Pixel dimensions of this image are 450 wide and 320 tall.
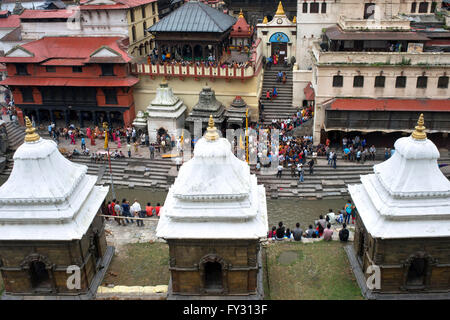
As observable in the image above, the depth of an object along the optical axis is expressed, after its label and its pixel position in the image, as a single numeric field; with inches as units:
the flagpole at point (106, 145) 1014.8
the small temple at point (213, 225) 504.1
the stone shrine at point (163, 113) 1222.3
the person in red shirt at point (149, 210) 868.6
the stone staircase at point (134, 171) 1098.7
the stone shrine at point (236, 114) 1214.3
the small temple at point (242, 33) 1546.5
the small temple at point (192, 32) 1296.8
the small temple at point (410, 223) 507.8
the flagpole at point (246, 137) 1086.3
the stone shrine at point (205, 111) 1207.6
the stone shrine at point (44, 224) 518.9
